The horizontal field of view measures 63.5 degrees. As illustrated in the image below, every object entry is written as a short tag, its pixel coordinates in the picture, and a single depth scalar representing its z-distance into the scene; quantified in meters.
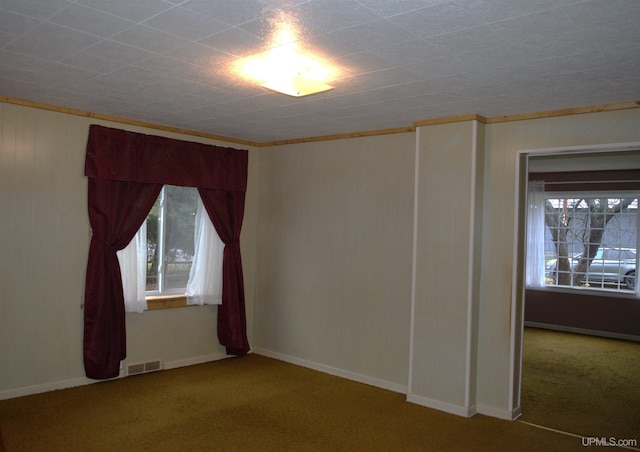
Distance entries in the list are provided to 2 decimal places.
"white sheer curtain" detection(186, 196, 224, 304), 5.65
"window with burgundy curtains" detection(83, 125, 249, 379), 4.71
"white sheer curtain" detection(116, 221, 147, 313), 4.97
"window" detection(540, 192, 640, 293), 8.00
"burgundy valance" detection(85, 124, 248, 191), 4.75
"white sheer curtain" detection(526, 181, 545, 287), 8.57
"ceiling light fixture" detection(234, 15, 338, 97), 3.02
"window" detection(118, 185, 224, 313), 5.06
